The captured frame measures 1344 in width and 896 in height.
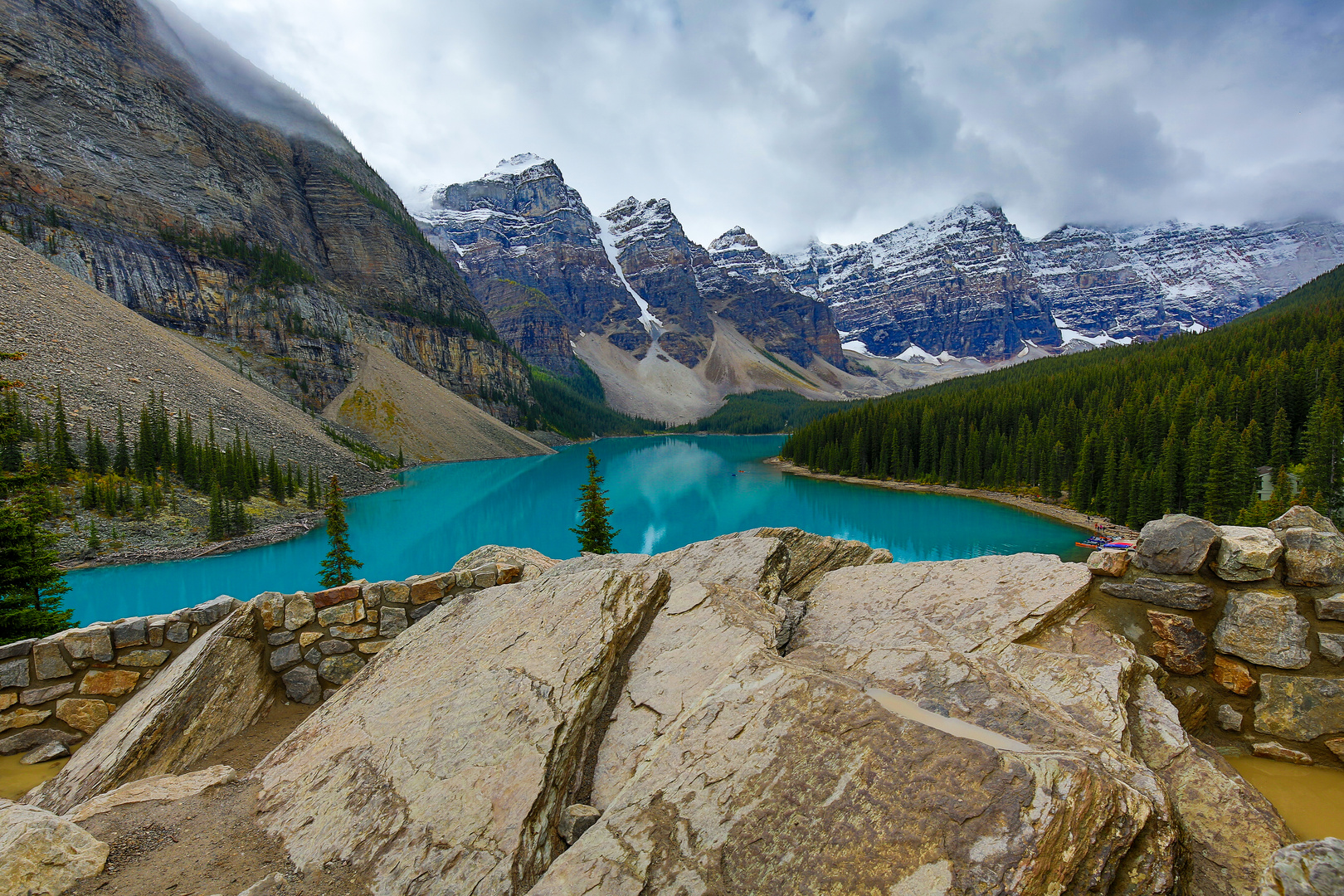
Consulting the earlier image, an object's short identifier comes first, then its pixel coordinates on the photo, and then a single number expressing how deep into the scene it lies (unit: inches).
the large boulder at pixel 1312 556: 227.0
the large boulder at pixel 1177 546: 246.4
